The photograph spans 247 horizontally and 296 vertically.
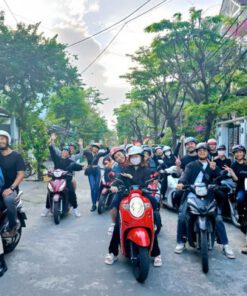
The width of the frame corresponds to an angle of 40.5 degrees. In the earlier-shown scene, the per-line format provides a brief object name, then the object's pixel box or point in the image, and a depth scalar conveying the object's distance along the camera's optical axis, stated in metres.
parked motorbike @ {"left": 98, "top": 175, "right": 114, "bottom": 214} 8.38
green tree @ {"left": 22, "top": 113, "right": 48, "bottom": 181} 15.18
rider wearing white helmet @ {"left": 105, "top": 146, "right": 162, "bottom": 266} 4.78
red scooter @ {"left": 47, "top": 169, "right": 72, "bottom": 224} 7.27
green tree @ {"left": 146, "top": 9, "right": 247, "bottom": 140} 14.45
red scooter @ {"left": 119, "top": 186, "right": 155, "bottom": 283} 4.18
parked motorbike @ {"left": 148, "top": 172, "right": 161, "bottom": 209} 7.14
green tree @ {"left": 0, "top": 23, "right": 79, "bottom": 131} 16.38
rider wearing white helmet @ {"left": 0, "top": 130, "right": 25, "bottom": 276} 5.03
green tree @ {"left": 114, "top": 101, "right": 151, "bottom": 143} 34.18
